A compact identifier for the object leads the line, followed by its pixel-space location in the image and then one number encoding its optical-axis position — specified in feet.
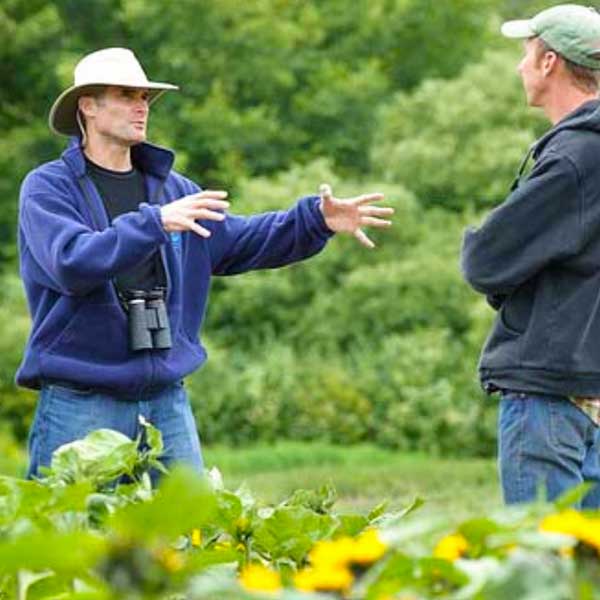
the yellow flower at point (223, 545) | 21.90
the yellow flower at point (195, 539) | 22.24
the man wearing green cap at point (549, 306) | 28.79
